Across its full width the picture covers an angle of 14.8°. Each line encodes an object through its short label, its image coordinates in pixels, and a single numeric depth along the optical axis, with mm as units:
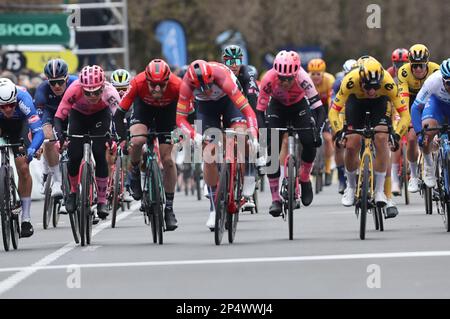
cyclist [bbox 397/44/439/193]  22000
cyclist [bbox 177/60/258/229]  16922
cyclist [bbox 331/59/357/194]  25438
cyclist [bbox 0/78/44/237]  17391
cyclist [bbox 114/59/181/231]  17375
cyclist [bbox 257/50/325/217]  18250
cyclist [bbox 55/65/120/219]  17672
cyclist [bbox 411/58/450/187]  18281
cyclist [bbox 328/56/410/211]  17672
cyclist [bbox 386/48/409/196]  23703
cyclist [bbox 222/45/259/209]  20969
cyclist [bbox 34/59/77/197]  20094
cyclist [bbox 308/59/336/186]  27781
